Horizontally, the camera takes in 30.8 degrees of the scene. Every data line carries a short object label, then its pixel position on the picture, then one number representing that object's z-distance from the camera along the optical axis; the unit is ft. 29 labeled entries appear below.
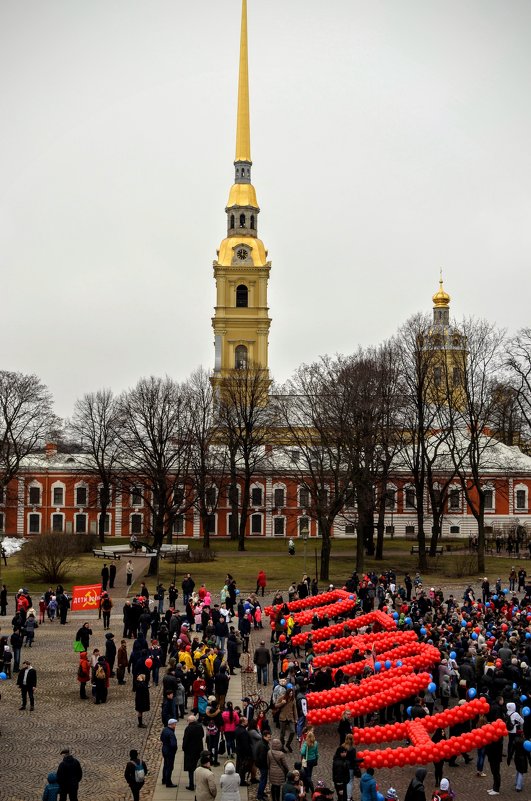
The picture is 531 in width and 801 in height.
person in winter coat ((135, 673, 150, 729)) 71.67
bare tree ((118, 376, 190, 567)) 170.91
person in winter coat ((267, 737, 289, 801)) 54.80
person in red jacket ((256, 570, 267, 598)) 132.50
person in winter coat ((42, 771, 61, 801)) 49.21
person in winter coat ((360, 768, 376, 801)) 51.11
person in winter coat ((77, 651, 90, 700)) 78.38
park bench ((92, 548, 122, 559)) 173.64
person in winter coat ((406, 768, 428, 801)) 49.83
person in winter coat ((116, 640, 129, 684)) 83.92
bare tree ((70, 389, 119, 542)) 210.59
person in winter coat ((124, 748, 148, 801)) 53.47
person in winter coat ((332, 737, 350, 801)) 54.60
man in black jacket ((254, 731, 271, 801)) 56.65
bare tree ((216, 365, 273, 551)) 205.05
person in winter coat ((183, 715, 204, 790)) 58.29
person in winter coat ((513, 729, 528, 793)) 58.59
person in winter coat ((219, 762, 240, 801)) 50.57
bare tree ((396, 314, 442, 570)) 166.40
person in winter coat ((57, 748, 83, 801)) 52.29
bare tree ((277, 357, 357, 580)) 154.30
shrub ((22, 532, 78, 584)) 142.20
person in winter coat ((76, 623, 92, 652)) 86.58
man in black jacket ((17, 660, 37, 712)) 73.99
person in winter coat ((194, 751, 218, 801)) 50.70
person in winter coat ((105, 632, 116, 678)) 82.84
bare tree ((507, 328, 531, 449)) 179.83
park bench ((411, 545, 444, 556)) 189.45
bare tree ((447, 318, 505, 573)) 169.58
